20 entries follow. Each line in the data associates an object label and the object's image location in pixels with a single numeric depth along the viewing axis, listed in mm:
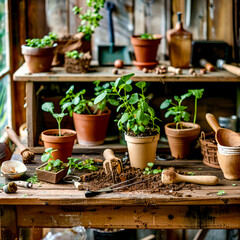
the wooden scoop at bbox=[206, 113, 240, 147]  2325
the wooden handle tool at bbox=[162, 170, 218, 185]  2137
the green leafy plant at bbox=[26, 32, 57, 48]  2664
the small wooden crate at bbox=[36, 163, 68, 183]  2170
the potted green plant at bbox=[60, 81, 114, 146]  2639
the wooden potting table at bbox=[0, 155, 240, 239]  2047
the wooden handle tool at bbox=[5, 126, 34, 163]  2477
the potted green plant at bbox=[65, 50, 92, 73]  2701
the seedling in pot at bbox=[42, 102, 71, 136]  2477
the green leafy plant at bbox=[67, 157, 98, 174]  2395
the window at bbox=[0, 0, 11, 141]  3116
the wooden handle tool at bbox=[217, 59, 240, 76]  2682
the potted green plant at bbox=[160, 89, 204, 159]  2508
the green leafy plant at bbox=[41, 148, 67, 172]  2189
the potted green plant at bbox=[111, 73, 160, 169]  2291
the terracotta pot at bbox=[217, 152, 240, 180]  2164
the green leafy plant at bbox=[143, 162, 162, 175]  2291
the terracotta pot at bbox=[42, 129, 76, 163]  2393
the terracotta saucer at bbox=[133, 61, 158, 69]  2840
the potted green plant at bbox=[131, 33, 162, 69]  2797
